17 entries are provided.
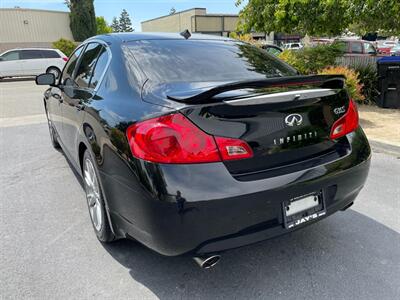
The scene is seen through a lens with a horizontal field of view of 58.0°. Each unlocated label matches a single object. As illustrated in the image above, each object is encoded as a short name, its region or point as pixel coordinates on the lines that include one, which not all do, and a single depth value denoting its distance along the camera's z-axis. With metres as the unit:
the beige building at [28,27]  30.97
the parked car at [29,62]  19.03
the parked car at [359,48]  14.53
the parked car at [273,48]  14.25
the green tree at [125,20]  115.87
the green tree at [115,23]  111.97
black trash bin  7.38
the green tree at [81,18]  32.25
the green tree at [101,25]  45.63
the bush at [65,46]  26.48
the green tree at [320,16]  7.24
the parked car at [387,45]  26.73
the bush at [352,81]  6.67
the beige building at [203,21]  45.41
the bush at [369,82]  8.16
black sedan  1.97
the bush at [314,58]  8.85
